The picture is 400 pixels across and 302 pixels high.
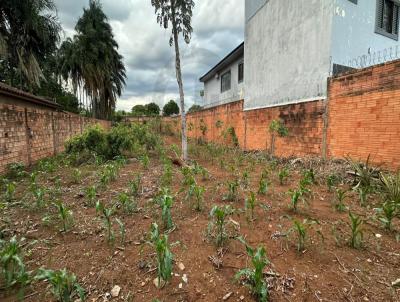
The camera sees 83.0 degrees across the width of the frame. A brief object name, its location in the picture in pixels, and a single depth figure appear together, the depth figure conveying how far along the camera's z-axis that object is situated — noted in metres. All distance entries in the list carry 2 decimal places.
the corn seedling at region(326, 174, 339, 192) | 4.07
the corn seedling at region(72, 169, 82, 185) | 4.67
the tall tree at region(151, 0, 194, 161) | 6.72
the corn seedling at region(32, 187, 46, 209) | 3.33
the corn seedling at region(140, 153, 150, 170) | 5.93
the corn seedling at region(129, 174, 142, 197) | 3.88
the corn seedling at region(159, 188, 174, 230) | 2.62
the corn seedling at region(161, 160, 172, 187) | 4.49
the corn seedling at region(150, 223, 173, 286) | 1.76
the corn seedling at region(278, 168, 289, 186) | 4.41
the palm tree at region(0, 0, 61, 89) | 11.70
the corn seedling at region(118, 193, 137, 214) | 3.09
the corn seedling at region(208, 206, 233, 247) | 2.35
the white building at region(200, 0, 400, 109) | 5.71
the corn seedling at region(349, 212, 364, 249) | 2.28
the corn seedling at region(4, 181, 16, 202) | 3.51
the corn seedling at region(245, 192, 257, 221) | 2.90
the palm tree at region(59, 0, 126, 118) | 19.28
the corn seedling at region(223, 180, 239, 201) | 3.62
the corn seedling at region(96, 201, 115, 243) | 2.44
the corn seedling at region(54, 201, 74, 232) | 2.60
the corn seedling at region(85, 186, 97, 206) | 3.39
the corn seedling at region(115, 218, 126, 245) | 2.42
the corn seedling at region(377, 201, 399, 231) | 2.60
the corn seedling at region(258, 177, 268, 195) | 3.77
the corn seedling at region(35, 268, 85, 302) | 1.60
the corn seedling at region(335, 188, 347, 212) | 3.17
